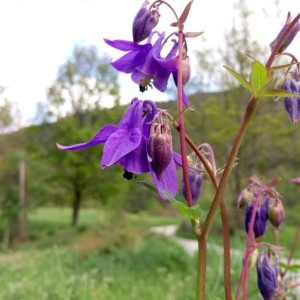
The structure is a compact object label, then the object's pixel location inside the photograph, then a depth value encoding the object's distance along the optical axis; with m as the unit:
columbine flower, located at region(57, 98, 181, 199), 0.11
